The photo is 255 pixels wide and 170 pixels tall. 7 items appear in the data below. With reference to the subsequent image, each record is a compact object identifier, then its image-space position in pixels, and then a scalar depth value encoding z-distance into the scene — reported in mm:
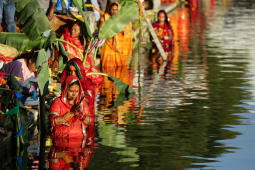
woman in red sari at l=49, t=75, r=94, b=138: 12852
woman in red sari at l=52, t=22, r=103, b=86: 20453
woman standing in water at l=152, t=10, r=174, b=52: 30844
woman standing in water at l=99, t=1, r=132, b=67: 24652
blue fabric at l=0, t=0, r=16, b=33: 20875
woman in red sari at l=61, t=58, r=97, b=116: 14633
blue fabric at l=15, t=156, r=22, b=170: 11506
